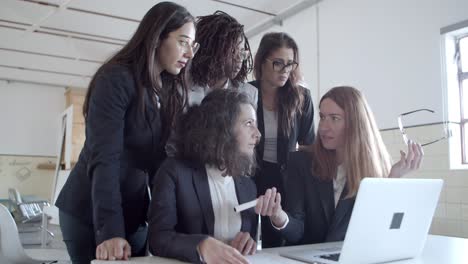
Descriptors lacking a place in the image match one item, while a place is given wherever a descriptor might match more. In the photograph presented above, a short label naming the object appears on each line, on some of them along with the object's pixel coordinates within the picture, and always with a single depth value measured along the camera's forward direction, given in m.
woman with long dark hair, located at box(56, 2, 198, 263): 1.14
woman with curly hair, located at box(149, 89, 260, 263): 1.08
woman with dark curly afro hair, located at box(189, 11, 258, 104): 1.53
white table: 1.00
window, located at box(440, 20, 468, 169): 2.84
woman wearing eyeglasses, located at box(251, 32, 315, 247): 1.72
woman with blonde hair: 1.38
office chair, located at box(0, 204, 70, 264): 1.97
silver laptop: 0.91
